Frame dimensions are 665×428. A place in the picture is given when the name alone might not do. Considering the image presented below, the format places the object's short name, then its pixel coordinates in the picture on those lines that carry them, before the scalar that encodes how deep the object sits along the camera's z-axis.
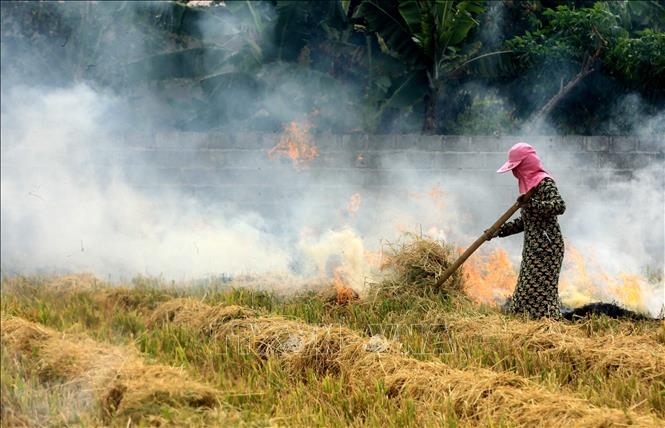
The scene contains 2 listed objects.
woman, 14.05
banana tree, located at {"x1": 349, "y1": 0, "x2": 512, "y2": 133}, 21.19
